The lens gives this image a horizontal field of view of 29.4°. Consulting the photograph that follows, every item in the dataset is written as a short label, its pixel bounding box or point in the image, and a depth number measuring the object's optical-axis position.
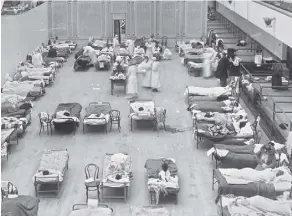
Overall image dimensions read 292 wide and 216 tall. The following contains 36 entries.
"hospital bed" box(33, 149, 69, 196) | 10.93
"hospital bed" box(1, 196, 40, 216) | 8.88
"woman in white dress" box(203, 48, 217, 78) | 21.91
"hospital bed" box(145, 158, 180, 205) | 10.55
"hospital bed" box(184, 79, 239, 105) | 16.97
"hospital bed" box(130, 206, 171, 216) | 9.69
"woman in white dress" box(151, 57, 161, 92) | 19.16
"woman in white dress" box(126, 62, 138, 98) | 18.27
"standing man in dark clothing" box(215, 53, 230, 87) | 19.20
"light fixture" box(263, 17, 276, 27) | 19.94
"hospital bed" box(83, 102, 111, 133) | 14.71
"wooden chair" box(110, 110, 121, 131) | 15.27
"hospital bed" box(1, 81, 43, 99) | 17.54
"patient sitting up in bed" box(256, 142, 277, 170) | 11.41
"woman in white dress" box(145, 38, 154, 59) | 24.78
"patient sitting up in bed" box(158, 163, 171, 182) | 10.76
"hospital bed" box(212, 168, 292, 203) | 10.13
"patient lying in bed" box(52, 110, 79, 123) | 14.70
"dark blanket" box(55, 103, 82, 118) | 15.35
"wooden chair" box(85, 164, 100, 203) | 10.73
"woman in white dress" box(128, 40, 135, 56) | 25.77
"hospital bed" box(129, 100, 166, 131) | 15.08
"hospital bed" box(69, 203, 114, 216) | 9.47
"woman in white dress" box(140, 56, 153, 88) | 19.23
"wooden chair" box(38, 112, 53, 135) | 14.82
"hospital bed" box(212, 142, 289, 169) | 11.64
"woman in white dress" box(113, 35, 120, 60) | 25.73
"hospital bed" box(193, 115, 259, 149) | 13.19
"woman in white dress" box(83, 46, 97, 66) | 24.00
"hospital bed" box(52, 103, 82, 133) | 14.70
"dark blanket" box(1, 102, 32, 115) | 15.27
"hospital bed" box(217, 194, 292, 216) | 9.32
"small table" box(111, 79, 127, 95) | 18.91
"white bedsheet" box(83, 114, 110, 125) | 14.69
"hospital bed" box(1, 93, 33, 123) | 15.16
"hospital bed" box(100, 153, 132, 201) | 10.73
